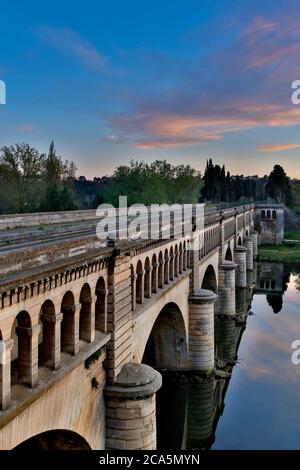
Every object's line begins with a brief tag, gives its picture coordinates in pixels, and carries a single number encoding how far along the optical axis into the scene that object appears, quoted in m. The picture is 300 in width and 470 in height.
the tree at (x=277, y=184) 130.62
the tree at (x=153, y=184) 75.76
